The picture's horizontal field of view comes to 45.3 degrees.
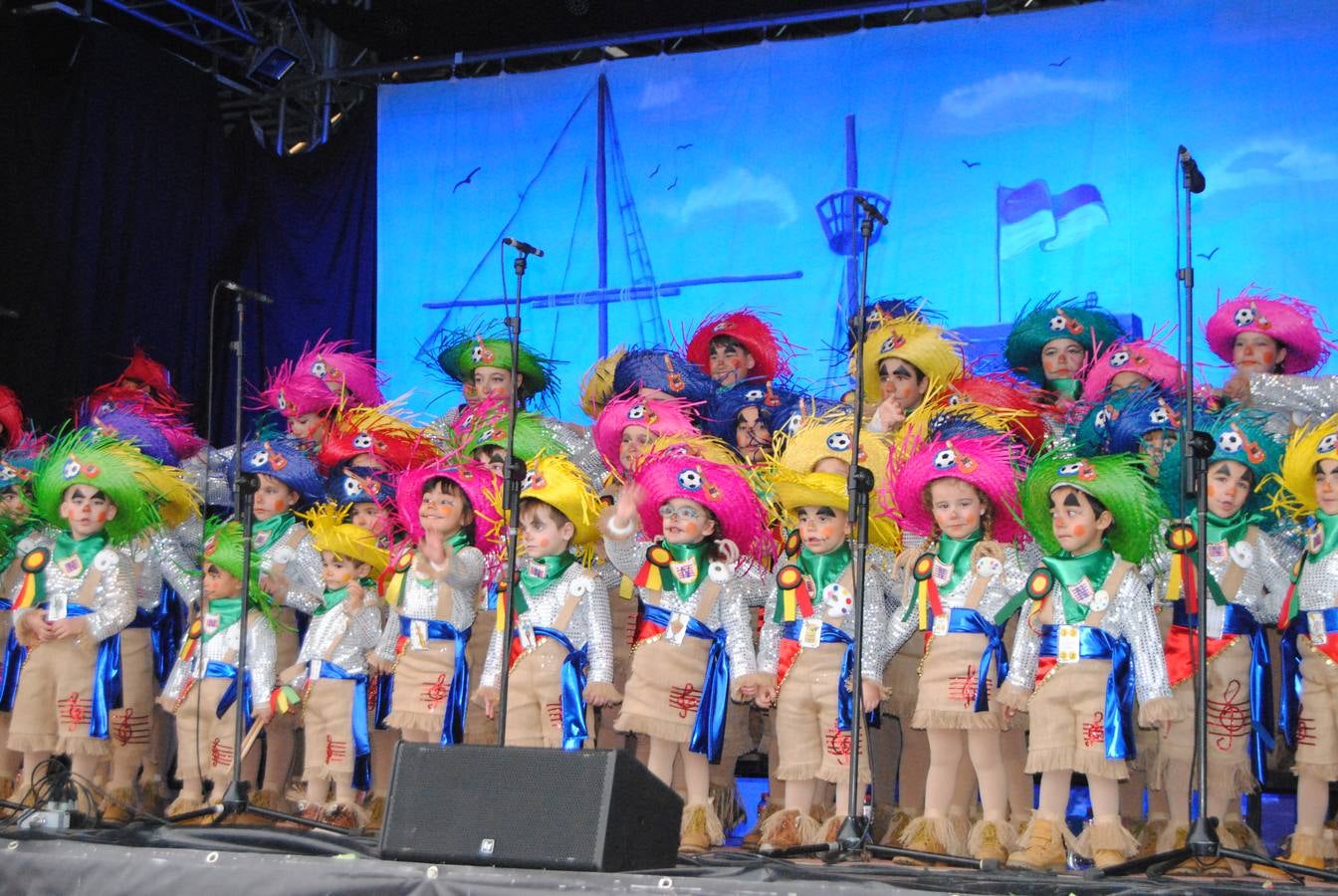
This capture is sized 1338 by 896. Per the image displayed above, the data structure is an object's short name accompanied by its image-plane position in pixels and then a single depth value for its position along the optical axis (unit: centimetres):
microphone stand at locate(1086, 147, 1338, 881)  376
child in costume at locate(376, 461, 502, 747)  534
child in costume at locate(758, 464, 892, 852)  486
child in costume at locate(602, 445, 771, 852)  504
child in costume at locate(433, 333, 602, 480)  663
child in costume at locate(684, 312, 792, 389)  650
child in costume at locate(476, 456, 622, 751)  515
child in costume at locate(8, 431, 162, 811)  577
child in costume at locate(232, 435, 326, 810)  580
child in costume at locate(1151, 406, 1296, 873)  460
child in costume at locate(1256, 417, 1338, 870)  446
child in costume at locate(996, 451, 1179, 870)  442
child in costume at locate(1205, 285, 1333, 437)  561
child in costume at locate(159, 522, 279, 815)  564
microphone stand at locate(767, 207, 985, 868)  405
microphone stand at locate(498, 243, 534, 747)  445
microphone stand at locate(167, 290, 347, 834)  466
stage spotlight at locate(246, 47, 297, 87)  832
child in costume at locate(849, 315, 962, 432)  570
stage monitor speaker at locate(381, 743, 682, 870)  329
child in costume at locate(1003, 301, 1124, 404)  600
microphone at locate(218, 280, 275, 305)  494
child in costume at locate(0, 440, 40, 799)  632
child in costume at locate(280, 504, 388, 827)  546
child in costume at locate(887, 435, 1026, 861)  466
